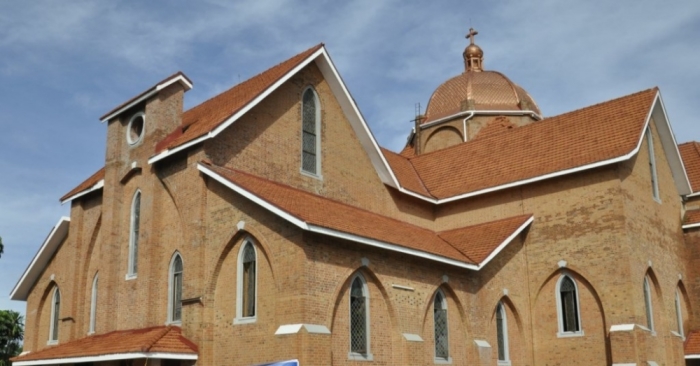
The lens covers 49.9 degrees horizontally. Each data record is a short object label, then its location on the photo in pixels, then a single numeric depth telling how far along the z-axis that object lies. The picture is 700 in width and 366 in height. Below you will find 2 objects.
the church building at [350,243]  18.42
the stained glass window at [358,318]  19.00
